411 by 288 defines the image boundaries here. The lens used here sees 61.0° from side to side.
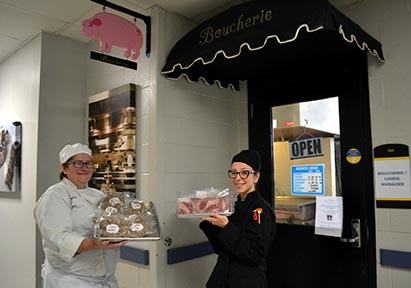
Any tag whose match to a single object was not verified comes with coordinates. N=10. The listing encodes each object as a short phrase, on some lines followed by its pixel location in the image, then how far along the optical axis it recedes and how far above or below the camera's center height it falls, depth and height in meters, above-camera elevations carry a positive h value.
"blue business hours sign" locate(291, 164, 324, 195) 2.54 -0.04
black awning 1.93 +0.84
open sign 2.57 +0.19
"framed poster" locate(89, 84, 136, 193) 2.91 +0.34
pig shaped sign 2.30 +0.99
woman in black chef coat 1.90 -0.33
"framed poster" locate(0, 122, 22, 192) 3.65 +0.22
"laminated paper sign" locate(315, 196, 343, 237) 2.34 -0.29
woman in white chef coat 1.77 -0.30
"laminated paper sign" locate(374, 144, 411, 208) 2.15 -0.02
